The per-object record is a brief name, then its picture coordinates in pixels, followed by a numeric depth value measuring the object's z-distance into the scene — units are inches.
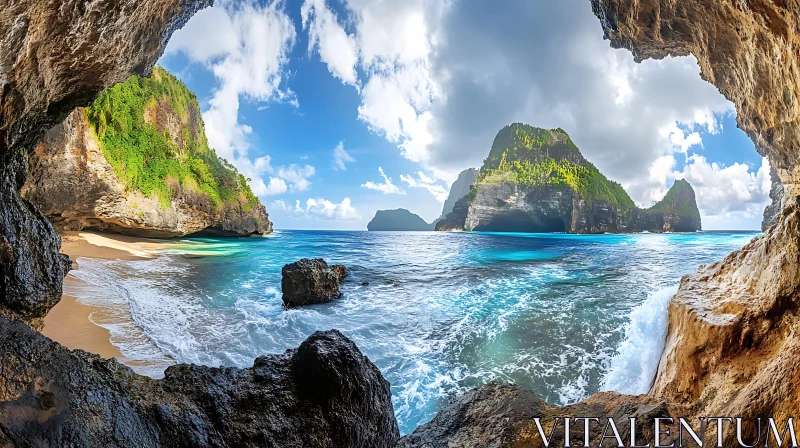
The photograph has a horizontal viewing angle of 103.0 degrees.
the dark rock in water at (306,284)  413.4
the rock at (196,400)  64.0
